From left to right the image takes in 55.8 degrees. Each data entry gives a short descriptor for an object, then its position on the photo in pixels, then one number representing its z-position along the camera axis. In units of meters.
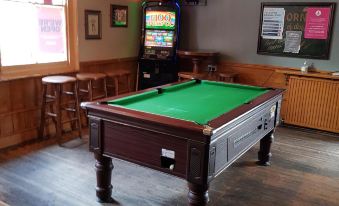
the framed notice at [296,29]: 4.71
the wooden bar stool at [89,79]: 4.25
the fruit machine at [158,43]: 5.40
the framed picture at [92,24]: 4.65
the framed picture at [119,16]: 5.13
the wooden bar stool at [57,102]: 3.87
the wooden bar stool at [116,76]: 4.75
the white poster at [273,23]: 5.00
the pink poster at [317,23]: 4.68
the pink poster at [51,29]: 4.14
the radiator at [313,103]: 4.63
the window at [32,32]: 3.77
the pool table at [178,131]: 2.07
